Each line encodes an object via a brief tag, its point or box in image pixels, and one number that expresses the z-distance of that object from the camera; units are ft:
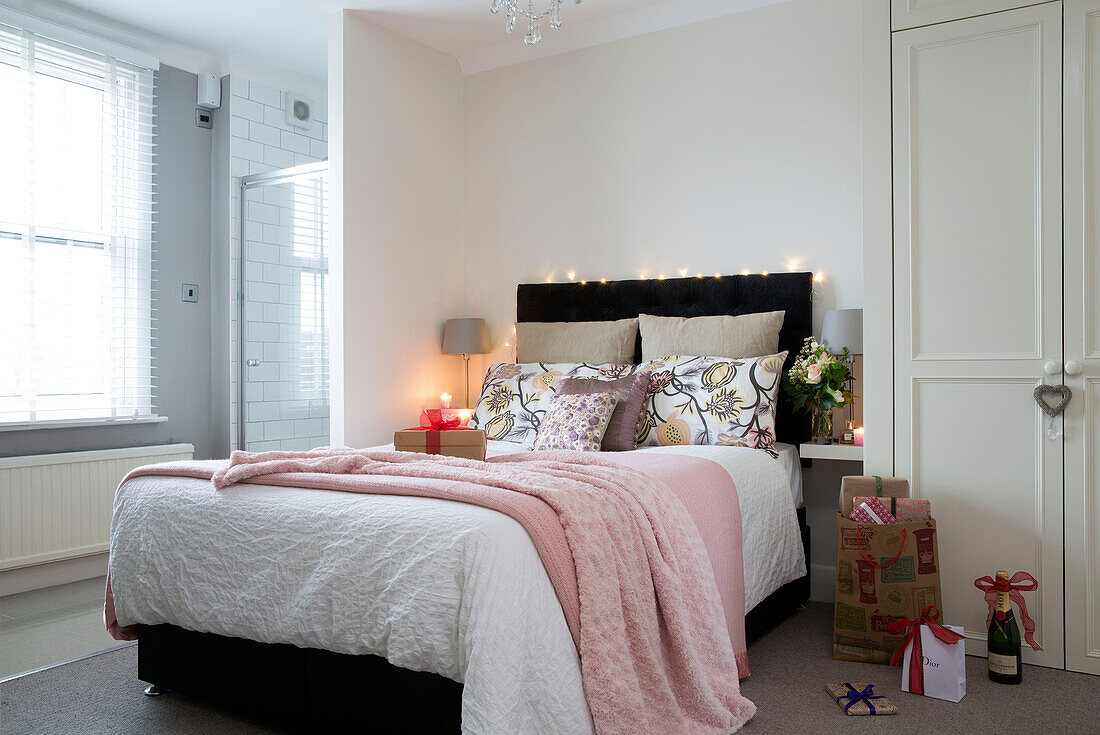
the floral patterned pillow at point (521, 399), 12.26
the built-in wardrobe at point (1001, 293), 8.93
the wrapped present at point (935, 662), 8.22
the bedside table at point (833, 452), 10.78
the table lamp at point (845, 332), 11.21
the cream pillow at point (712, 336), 12.15
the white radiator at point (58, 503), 12.69
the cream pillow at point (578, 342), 13.47
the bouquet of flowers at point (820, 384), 11.13
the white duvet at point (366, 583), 5.87
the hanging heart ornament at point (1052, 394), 8.93
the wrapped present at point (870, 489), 9.67
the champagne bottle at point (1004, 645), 8.61
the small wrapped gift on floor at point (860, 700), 7.87
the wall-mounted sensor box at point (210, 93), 15.56
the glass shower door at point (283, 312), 14.76
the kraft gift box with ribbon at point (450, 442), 8.84
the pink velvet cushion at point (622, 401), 11.03
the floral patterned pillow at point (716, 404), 11.07
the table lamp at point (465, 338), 14.78
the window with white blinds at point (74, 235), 13.03
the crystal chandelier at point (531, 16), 8.97
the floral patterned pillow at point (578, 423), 10.71
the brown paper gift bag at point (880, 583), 9.09
